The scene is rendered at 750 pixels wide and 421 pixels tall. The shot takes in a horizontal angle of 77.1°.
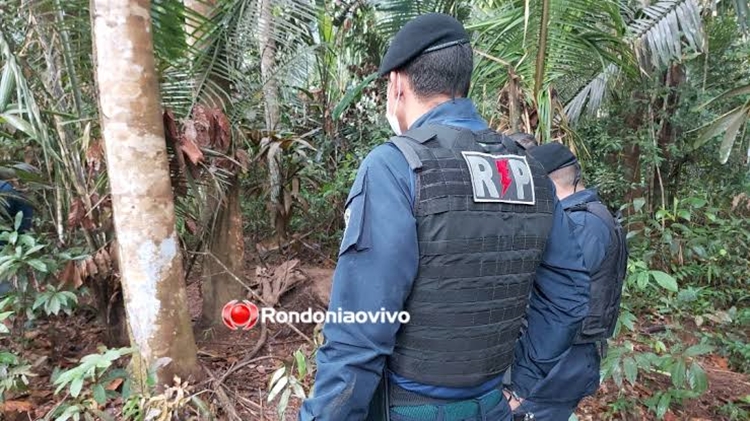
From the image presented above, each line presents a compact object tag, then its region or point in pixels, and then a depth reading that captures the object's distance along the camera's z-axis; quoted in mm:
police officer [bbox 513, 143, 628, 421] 1569
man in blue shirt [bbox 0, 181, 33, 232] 2805
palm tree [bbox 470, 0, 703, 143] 2561
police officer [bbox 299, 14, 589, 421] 962
